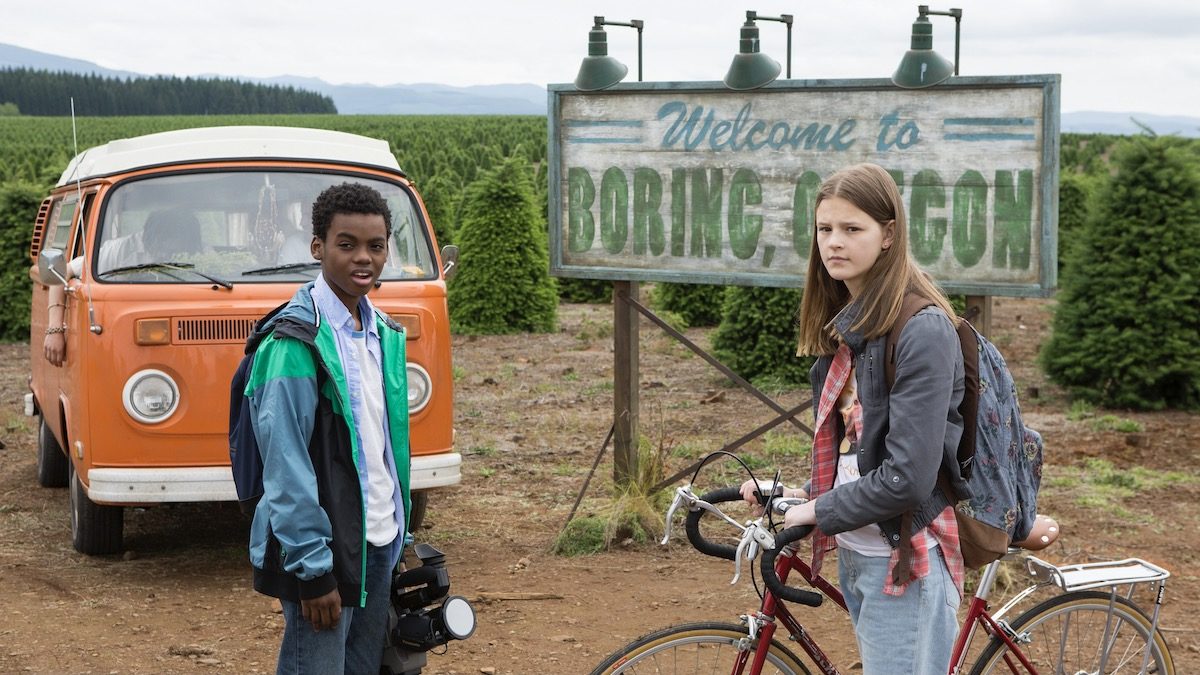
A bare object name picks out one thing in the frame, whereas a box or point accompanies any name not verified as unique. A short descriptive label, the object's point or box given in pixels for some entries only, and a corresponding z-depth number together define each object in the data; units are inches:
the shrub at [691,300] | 601.9
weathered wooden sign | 210.7
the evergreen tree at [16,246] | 578.9
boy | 113.3
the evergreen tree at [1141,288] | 395.9
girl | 103.1
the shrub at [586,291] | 725.3
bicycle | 115.0
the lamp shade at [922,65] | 214.1
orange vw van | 225.3
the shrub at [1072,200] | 781.3
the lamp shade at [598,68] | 248.4
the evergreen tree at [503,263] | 597.0
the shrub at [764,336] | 443.2
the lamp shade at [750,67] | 231.5
